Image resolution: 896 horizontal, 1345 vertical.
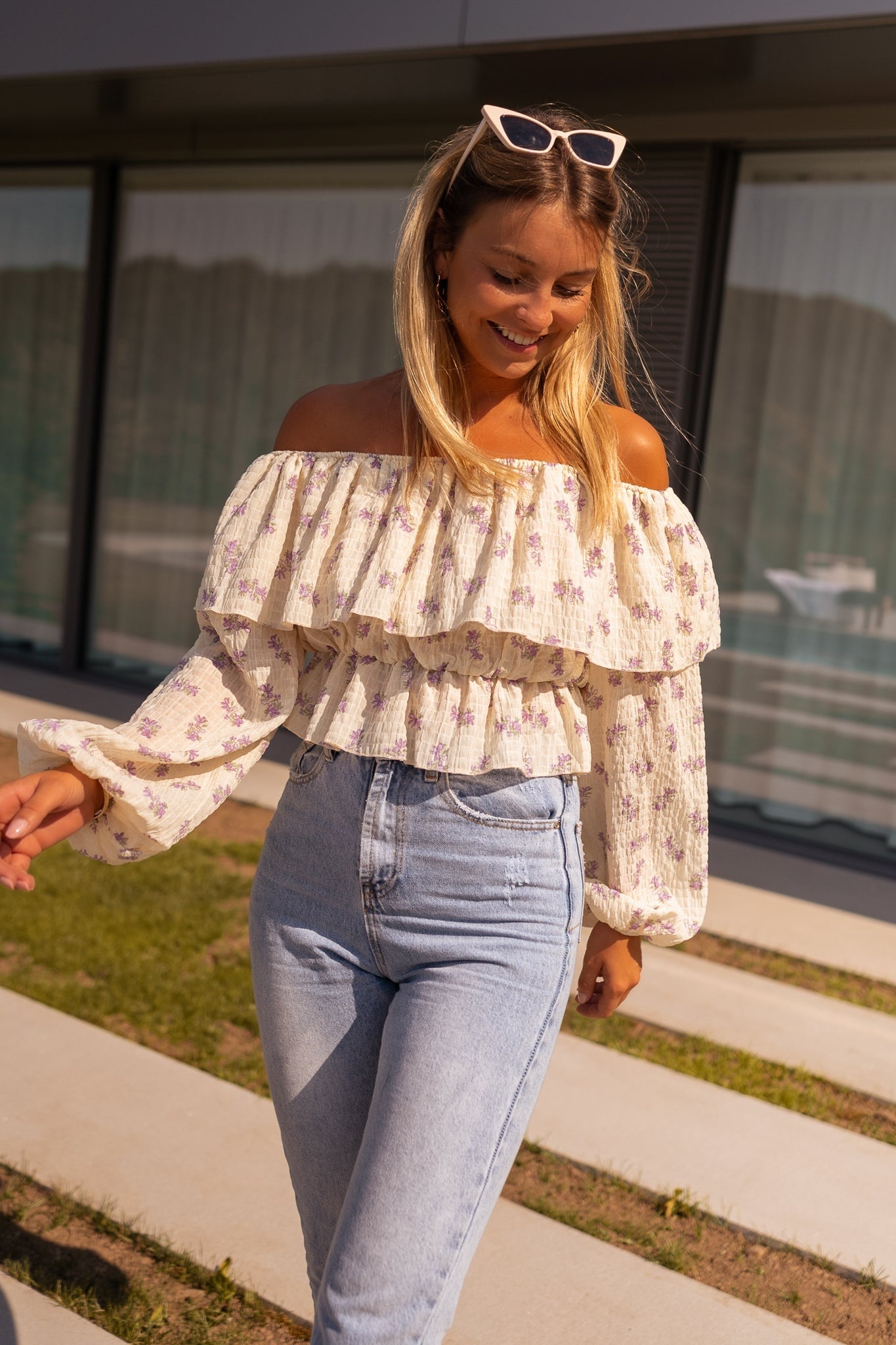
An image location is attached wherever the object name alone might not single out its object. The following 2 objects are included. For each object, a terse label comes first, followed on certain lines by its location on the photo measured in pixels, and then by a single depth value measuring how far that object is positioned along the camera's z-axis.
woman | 1.50
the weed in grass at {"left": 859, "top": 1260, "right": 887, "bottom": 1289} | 2.73
